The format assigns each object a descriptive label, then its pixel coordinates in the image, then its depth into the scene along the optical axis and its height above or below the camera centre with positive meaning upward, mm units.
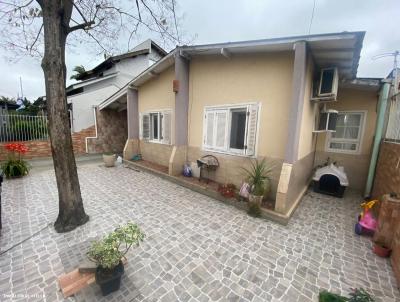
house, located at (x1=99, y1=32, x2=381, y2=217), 3943 +728
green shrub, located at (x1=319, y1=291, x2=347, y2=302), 2006 -1897
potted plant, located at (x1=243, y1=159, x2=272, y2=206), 4168 -1225
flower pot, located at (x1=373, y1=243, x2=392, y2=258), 2877 -1878
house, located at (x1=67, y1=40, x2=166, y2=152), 9992 +2106
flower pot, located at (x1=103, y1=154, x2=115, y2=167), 8148 -1561
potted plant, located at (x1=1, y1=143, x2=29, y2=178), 6051 -1529
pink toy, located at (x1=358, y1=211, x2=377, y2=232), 3440 -1699
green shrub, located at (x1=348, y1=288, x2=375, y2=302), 1906 -1765
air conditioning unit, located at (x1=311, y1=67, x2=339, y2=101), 4172 +1181
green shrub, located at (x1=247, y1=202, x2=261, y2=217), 4075 -1815
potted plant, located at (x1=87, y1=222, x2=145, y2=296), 2033 -1533
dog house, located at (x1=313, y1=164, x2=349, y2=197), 5348 -1462
